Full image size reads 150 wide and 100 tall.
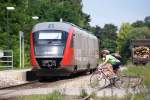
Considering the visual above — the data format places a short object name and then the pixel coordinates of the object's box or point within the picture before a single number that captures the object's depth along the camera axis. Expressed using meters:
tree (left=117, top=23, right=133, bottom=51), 169.88
